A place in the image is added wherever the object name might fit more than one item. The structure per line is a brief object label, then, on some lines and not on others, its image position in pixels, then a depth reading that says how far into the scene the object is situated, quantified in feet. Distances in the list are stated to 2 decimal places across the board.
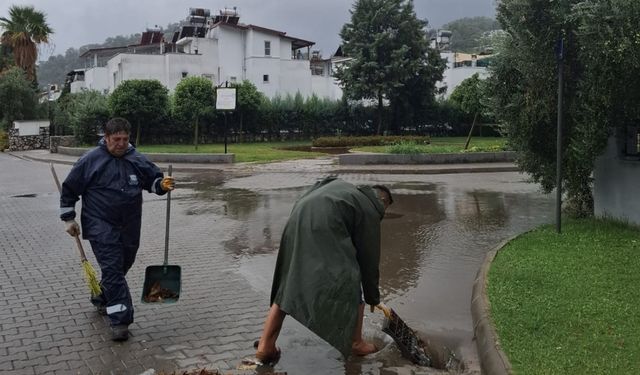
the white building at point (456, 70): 158.71
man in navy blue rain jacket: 15.87
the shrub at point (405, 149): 66.95
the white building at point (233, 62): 147.95
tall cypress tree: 112.27
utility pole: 24.25
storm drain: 15.02
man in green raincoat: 12.80
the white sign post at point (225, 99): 78.77
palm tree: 139.54
